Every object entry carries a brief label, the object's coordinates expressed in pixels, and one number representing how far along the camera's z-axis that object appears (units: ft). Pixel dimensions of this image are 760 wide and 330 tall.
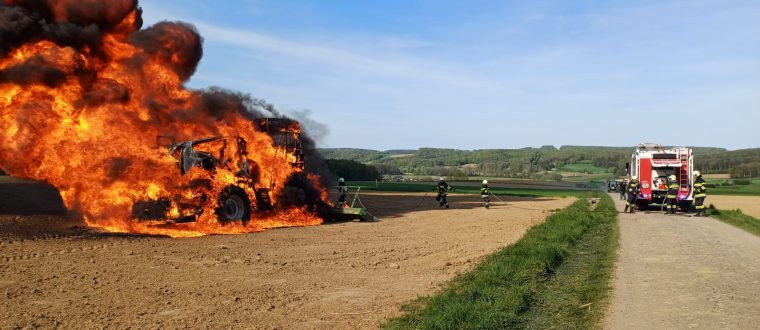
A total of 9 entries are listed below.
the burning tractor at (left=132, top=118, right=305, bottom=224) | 50.16
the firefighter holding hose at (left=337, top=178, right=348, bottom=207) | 77.41
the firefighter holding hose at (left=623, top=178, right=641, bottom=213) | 91.41
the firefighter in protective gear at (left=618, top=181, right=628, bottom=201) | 150.51
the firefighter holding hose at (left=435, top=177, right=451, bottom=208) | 100.07
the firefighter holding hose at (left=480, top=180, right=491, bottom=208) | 100.37
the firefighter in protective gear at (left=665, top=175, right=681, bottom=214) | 86.14
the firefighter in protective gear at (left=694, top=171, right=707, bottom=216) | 81.87
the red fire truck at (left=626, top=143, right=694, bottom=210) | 90.74
